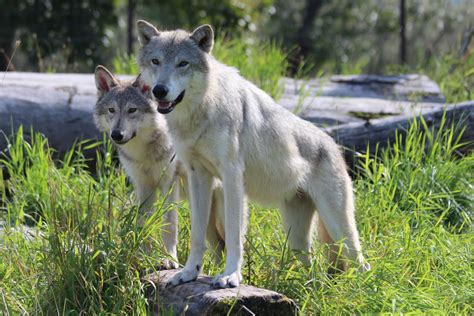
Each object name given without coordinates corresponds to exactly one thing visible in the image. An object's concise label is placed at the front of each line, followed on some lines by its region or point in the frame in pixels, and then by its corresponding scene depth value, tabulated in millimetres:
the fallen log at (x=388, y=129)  13961
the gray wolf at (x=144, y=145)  10992
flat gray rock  8578
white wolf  9352
